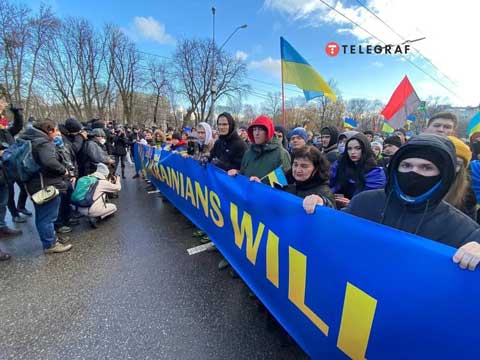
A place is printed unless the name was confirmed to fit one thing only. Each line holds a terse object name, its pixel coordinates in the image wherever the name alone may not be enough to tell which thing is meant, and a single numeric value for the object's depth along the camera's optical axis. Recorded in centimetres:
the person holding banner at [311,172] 201
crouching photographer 406
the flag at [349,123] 966
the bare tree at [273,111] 5619
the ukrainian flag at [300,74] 479
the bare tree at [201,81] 3025
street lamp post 1684
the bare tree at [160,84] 3161
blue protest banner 87
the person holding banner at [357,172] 253
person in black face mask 109
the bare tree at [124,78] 2841
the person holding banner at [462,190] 150
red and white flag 588
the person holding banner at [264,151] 273
